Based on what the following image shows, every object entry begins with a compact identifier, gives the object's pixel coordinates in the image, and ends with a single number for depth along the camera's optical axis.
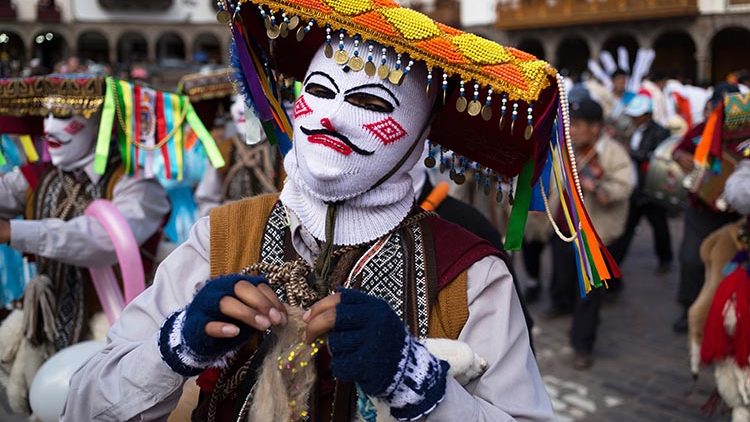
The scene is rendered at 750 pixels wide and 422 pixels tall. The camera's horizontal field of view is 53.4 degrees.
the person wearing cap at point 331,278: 1.50
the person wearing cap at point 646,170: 7.77
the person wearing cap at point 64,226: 3.11
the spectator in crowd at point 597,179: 5.90
